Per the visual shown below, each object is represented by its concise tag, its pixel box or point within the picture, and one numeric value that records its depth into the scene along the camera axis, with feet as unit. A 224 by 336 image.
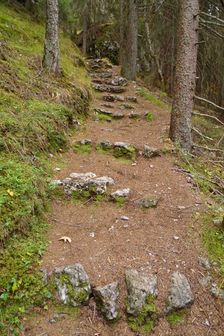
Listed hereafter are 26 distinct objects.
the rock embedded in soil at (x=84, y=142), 20.26
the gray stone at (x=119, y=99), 31.92
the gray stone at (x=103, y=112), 27.30
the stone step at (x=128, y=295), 10.16
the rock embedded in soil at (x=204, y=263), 12.01
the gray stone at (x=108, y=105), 29.37
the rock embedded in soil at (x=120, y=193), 15.14
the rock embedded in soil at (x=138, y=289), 10.32
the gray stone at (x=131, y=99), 32.31
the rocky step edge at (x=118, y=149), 19.79
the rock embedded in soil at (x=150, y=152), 19.80
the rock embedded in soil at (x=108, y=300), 10.06
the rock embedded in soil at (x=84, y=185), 15.17
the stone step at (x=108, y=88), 33.78
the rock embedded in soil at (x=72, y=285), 10.21
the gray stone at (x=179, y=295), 10.66
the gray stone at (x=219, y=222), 13.84
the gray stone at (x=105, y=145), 20.27
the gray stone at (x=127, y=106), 30.17
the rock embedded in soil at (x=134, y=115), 27.99
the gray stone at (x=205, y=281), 11.48
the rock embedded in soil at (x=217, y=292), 11.30
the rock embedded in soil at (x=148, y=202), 14.74
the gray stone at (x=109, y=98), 31.30
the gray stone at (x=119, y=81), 36.45
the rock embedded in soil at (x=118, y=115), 27.30
